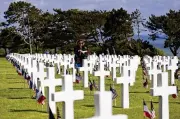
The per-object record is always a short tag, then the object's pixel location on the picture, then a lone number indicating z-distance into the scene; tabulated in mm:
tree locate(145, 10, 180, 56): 55812
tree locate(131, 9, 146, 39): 62566
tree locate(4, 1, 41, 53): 73150
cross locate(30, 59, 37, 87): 14062
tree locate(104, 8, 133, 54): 58200
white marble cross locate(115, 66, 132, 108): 12461
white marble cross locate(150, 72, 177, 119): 8797
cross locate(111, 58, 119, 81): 19962
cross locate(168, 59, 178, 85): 18131
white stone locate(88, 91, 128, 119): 5586
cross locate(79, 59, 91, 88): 17370
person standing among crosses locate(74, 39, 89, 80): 21844
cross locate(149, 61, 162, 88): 10788
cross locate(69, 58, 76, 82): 19086
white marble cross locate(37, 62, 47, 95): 13805
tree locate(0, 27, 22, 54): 73312
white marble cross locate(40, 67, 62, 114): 10766
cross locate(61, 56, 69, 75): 23186
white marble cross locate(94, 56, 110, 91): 13948
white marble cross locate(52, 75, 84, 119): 8016
